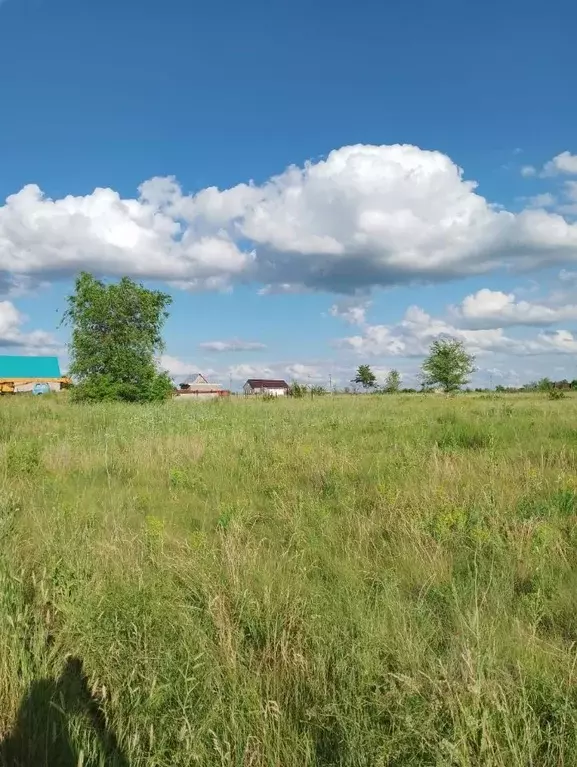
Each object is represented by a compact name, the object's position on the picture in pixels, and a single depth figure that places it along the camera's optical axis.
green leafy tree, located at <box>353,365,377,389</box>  105.89
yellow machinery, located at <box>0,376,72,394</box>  49.56
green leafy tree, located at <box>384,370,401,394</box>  82.74
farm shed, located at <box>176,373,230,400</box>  98.44
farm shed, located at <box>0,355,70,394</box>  55.03
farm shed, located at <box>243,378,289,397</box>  111.97
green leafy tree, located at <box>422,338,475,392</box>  79.69
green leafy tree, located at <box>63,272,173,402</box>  34.53
